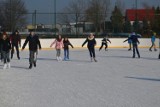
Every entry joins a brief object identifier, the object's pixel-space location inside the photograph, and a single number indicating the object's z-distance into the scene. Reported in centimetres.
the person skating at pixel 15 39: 1856
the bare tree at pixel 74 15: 3428
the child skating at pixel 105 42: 2756
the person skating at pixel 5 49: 1420
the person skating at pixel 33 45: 1461
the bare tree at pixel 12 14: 3272
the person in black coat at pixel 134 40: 2029
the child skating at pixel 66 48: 1918
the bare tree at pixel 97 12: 3634
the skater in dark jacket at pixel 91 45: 1757
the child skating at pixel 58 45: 1876
